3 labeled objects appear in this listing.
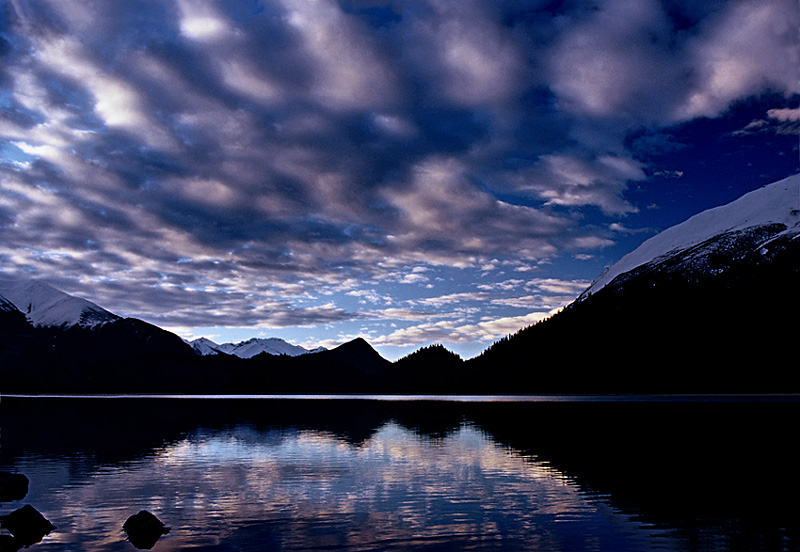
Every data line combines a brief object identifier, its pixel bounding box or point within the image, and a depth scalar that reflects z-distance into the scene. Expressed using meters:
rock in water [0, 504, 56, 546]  33.06
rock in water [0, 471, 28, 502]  44.19
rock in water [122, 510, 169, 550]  31.83
